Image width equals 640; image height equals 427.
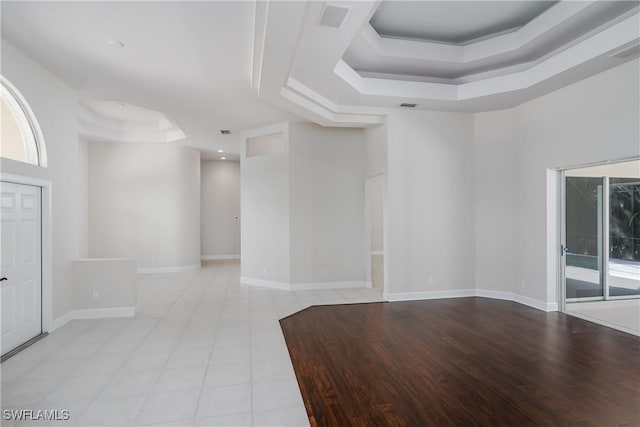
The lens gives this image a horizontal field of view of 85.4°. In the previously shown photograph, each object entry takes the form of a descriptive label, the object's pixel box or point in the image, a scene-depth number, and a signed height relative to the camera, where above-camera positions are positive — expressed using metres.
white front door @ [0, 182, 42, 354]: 3.64 -0.54
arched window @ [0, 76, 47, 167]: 3.68 +0.97
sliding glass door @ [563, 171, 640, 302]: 4.41 -0.35
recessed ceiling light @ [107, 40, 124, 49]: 3.54 +1.78
